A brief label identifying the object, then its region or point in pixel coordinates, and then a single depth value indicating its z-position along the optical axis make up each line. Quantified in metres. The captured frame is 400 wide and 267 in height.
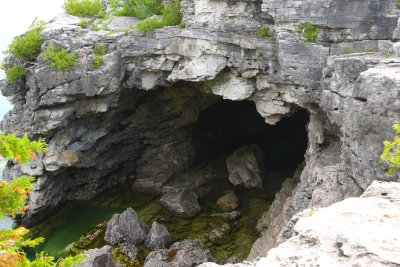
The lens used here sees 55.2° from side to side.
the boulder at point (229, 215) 19.63
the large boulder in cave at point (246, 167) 22.52
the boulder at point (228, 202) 20.59
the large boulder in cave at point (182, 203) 20.14
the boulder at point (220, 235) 18.02
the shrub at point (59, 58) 17.28
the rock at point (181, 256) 15.61
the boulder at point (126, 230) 18.14
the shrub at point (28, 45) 18.50
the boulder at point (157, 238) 17.62
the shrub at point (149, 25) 17.61
